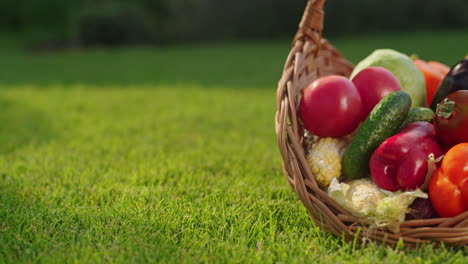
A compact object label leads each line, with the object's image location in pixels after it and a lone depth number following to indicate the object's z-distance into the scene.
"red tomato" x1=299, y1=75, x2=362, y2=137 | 1.48
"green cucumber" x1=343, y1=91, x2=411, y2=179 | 1.45
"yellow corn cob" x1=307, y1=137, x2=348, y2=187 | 1.44
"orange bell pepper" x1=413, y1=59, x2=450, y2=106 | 1.64
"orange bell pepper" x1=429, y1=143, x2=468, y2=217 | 1.37
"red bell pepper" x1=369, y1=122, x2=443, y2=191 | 1.40
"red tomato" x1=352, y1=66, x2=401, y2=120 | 1.52
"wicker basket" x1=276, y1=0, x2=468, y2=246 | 1.36
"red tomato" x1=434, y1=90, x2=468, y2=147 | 1.41
